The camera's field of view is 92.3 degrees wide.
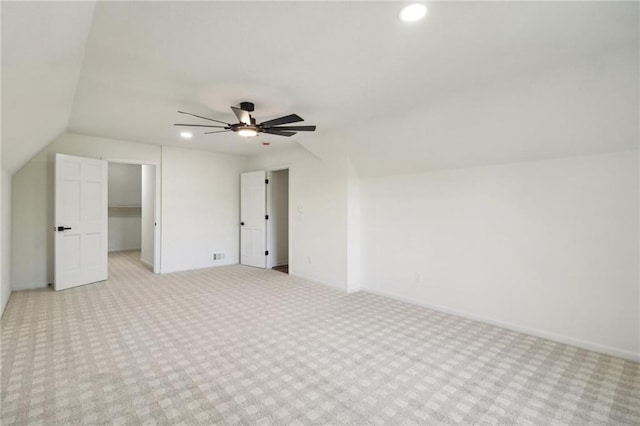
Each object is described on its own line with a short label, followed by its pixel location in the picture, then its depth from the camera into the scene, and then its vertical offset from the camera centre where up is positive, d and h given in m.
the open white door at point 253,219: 6.50 -0.13
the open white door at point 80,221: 4.68 -0.12
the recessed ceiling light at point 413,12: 1.74 +1.17
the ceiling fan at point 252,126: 3.10 +0.94
